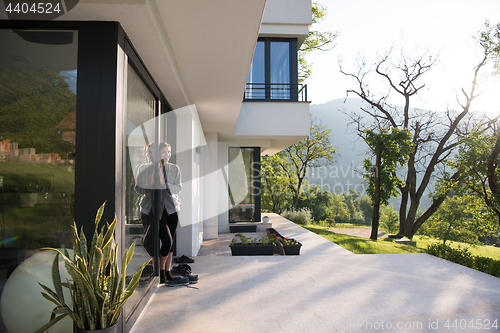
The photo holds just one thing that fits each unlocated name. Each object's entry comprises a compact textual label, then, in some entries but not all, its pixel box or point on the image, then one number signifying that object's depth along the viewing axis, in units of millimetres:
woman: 3359
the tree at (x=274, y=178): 20766
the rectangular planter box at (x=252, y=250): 5559
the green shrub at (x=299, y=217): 14680
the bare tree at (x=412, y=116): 15867
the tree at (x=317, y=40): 16984
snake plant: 1610
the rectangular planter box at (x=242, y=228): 9180
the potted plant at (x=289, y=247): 5762
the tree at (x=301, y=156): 21047
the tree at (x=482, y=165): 8438
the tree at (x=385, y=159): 11406
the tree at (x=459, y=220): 10391
